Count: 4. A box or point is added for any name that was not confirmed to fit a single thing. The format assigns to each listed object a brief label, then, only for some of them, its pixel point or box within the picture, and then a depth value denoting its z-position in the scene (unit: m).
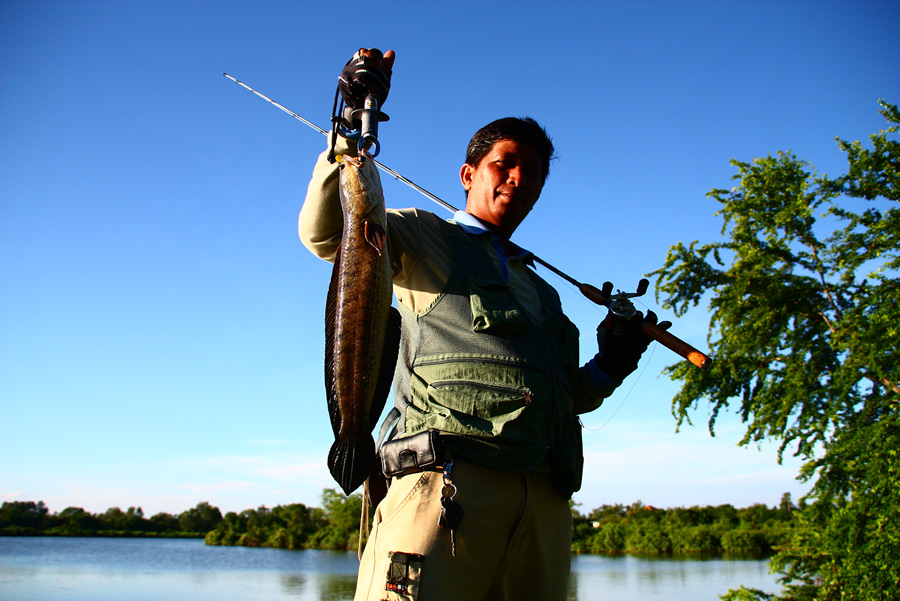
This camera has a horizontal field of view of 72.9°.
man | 1.93
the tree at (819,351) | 9.16
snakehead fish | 1.85
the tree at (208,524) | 77.24
